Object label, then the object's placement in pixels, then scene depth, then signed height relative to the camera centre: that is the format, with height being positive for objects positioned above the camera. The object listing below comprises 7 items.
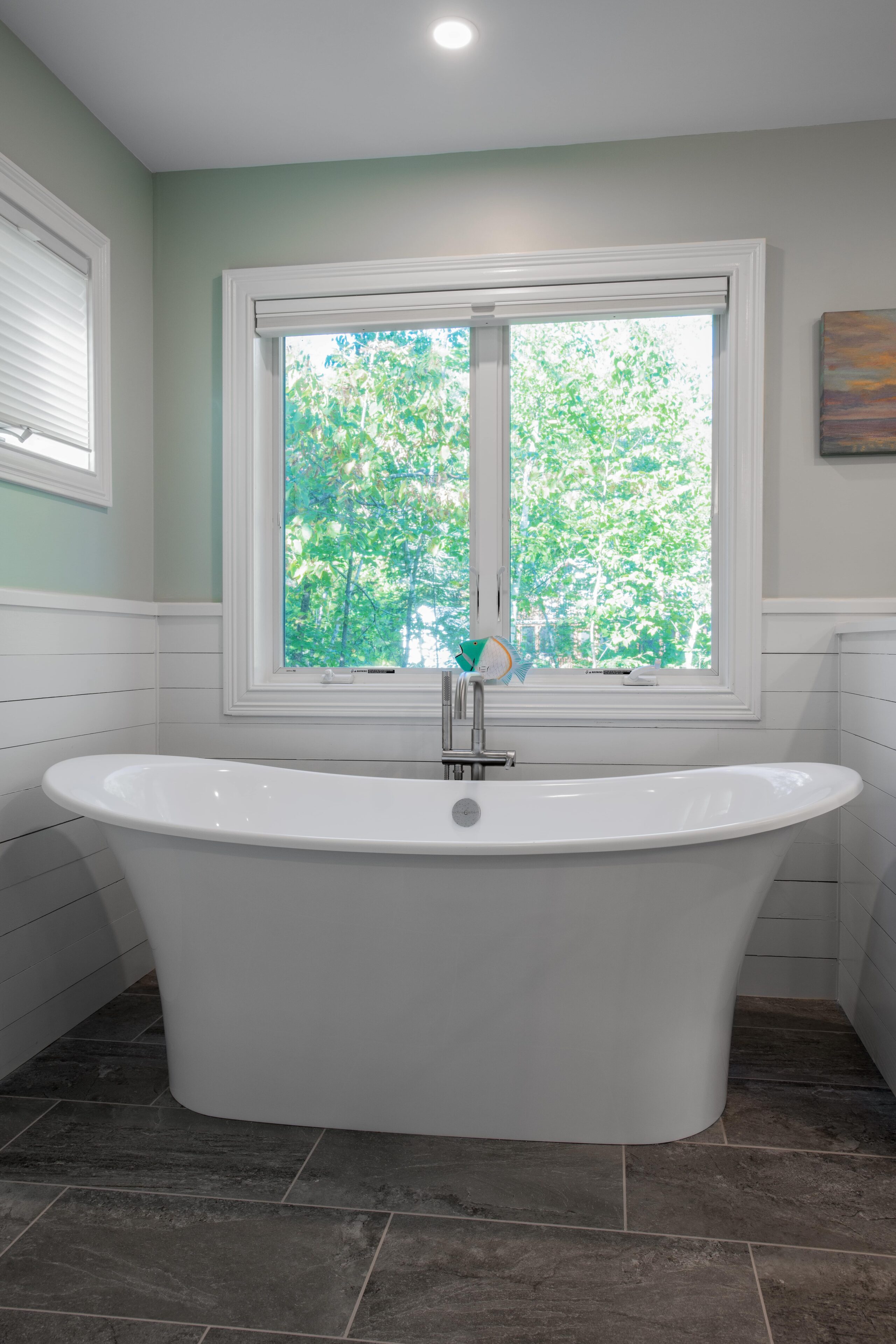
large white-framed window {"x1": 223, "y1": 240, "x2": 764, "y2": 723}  2.46 +0.58
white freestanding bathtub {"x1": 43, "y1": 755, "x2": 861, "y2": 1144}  1.60 -0.66
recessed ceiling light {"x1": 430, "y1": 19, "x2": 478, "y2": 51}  2.01 +1.49
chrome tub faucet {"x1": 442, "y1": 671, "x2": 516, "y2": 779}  2.40 -0.27
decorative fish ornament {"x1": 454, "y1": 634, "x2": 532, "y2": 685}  2.55 -0.04
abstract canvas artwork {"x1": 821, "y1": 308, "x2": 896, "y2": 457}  2.38 +0.76
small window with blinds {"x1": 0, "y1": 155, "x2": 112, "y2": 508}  2.04 +0.79
